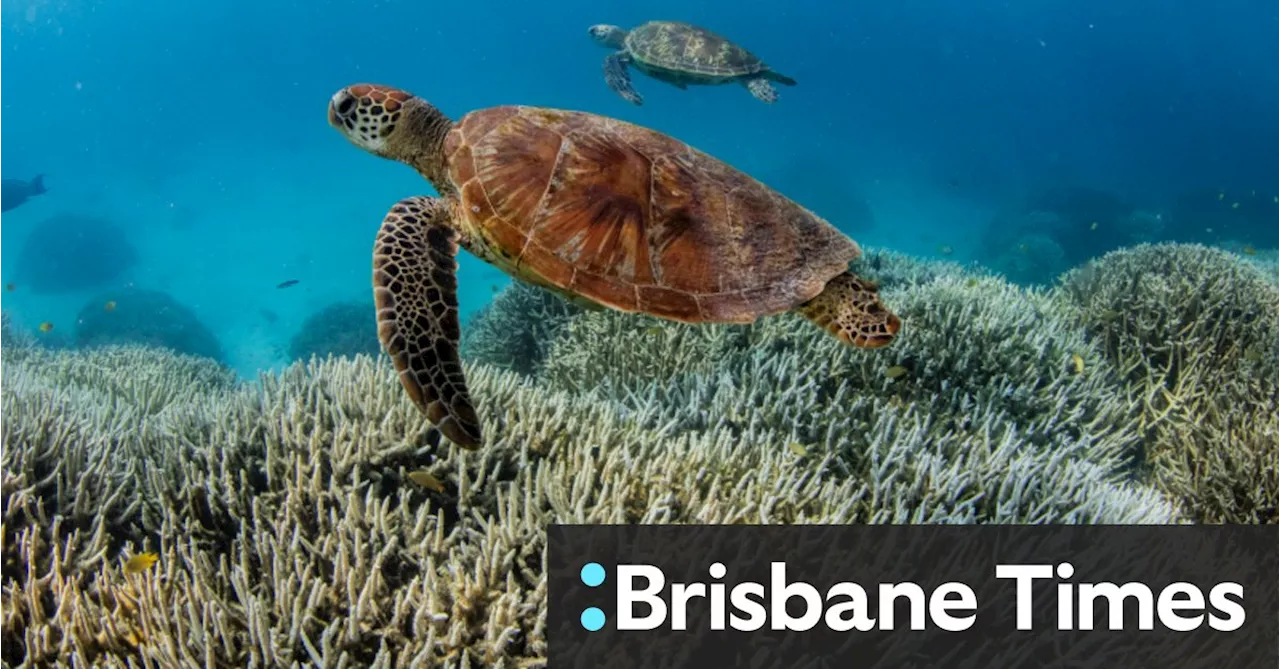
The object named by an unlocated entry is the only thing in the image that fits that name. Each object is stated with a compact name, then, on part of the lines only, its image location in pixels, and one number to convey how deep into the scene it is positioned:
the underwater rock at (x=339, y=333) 15.26
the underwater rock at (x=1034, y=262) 22.41
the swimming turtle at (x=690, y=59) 10.94
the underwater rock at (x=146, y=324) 18.16
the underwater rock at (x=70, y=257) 28.58
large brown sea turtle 3.22
